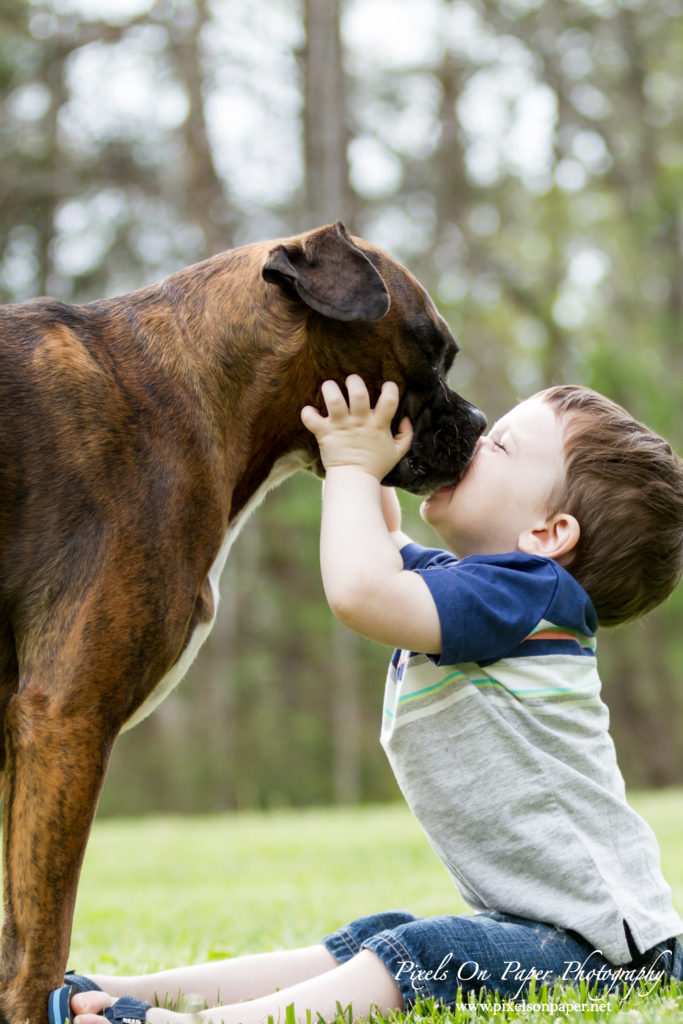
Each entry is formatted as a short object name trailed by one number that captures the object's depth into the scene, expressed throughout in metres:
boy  2.80
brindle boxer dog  2.61
